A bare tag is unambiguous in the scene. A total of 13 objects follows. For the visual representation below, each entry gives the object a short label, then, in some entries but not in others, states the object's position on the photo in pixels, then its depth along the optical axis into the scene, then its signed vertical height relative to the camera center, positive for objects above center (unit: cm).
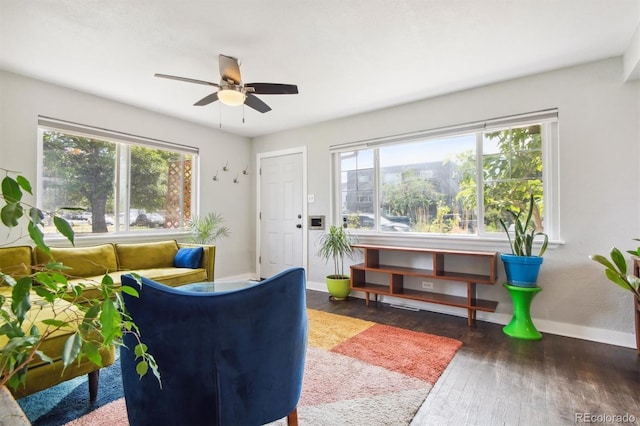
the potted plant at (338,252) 388 -46
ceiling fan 244 +106
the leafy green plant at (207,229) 421 -15
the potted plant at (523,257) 266 -35
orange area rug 166 -106
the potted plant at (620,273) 176 -35
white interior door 469 +7
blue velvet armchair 107 -49
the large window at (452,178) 298 +46
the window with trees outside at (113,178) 324 +48
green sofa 151 -55
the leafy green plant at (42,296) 51 -15
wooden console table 298 -59
